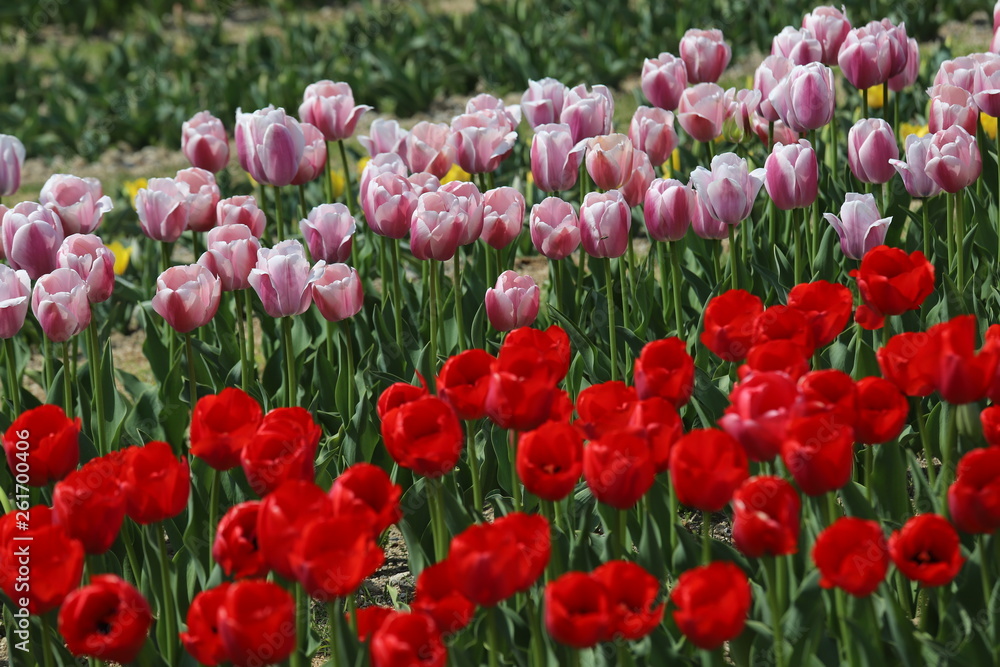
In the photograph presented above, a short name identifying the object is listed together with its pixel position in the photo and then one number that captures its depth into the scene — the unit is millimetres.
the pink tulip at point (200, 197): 7008
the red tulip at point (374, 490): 3632
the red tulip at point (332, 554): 3338
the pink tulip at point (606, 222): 5820
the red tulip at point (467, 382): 4187
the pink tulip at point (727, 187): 5859
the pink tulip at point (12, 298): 5535
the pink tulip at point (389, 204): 6133
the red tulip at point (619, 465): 3684
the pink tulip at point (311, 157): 7211
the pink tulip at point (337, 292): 5652
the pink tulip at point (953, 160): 5906
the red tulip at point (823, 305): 4523
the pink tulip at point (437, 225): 5754
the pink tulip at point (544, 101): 7371
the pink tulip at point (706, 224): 6117
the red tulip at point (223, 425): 4258
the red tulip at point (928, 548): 3541
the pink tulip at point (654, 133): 6992
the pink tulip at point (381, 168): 6277
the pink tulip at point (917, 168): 6020
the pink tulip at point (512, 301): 5711
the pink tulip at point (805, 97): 6441
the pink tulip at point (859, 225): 5730
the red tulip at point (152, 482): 4012
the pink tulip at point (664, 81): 7582
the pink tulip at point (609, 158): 6402
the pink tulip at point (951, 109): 6719
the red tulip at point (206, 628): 3400
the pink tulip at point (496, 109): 7078
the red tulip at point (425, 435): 3863
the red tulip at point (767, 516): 3492
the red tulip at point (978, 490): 3586
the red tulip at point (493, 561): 3334
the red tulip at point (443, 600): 3457
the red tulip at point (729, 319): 4531
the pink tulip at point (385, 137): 7336
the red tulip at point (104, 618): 3512
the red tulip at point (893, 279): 4727
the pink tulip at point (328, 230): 6262
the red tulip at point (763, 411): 3707
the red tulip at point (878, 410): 3936
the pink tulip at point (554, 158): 6598
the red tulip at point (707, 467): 3639
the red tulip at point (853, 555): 3402
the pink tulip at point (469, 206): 5926
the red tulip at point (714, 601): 3311
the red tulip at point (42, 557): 3707
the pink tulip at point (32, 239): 6059
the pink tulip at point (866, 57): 7137
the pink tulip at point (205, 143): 7613
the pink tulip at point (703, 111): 7137
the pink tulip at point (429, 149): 7109
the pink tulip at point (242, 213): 6703
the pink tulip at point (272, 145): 6727
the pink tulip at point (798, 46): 7410
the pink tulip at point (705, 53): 7945
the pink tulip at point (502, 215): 6293
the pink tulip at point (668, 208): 5934
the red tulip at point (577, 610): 3254
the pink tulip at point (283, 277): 5648
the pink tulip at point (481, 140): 6883
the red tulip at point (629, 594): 3326
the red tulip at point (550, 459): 3758
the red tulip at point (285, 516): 3389
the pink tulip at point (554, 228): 6125
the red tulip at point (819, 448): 3574
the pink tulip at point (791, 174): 6047
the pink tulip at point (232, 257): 6062
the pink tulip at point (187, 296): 5684
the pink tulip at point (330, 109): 7586
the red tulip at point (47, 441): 4500
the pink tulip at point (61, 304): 5559
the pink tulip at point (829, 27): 7695
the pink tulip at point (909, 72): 7770
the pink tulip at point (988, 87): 6590
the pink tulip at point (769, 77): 7020
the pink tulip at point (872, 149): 6340
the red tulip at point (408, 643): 3275
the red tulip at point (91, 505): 3873
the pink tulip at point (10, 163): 7223
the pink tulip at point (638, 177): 6516
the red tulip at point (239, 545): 3666
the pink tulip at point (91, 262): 5891
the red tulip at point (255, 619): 3275
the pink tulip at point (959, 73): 7023
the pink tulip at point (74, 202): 6727
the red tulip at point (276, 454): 3896
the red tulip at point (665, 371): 4250
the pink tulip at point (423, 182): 6194
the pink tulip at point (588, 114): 6984
